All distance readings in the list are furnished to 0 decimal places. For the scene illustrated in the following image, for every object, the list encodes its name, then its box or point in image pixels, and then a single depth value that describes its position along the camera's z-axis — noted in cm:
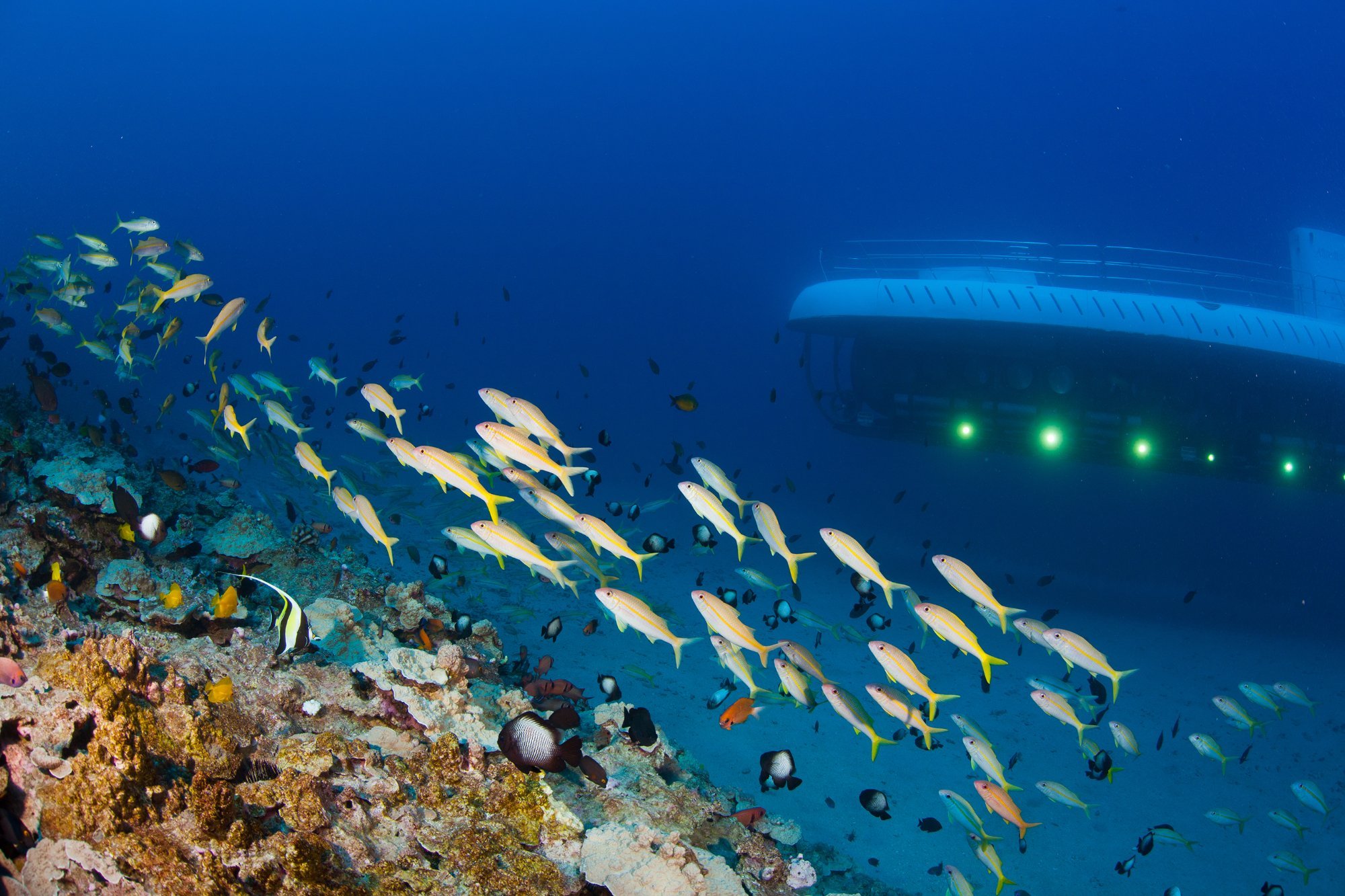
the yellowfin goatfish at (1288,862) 652
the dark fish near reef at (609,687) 553
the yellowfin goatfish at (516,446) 441
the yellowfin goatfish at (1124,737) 648
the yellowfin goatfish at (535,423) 478
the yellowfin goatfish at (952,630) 443
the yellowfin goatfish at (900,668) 457
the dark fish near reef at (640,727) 457
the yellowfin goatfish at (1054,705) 566
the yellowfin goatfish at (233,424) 629
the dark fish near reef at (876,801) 502
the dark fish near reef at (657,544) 636
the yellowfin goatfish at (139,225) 841
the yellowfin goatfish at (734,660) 541
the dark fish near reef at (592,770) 388
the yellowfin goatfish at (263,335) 746
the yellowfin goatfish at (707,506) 489
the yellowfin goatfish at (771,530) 527
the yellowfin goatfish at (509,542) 445
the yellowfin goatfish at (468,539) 510
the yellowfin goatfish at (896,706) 515
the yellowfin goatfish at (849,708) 512
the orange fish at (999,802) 504
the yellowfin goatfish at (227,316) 626
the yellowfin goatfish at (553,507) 491
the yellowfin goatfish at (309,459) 565
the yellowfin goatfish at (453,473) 420
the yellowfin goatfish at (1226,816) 695
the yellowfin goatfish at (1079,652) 511
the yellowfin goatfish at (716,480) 568
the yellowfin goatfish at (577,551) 584
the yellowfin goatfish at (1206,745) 704
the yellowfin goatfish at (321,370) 796
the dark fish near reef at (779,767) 459
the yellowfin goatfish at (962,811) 536
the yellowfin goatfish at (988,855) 520
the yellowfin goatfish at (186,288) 656
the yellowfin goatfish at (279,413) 689
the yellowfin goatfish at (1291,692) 846
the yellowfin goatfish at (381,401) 559
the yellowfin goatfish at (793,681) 511
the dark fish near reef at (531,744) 337
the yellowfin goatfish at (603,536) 450
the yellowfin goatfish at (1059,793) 604
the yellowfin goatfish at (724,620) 446
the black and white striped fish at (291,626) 329
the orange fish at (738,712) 577
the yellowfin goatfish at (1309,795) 707
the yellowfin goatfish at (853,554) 472
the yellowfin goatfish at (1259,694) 800
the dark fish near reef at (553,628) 641
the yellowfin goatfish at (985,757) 535
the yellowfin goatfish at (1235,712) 752
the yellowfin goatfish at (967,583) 452
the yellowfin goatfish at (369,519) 492
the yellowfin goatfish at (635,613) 440
